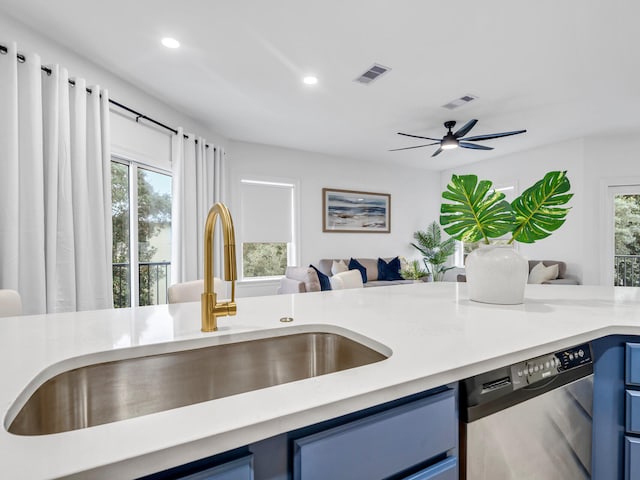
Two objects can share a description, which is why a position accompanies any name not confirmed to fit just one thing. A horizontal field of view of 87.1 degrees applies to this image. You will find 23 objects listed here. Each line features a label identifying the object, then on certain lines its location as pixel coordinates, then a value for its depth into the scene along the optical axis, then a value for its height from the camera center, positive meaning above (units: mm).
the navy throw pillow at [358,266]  5480 -507
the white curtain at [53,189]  2131 +340
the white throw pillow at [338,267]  5441 -511
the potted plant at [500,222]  1342 +52
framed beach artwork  5844 +443
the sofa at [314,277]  3736 -540
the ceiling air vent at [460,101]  3484 +1428
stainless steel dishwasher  767 -476
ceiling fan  3732 +1150
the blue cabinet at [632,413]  1016 -542
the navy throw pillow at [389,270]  5773 -599
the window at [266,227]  5180 +141
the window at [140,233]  3252 +38
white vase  1349 -159
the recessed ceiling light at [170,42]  2495 +1465
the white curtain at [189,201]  3818 +421
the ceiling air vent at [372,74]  2926 +1458
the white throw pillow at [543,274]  4531 -532
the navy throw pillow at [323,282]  3778 -523
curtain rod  2227 +1193
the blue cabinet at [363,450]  511 -372
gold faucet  879 -88
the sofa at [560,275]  4574 -586
